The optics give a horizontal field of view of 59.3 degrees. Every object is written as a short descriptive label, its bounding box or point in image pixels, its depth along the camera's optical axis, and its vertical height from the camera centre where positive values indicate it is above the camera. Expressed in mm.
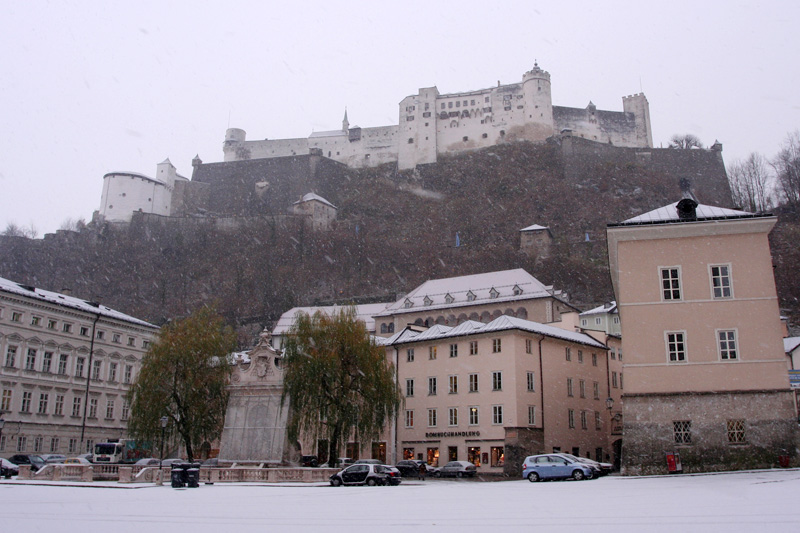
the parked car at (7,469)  32531 -1297
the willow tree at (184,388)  35969 +2708
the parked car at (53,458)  39844 -991
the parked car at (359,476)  27844 -1268
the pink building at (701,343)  26094 +3939
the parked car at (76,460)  37469 -1023
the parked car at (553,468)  26922 -877
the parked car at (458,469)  37188 -1294
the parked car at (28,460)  38747 -1103
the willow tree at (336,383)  34031 +2873
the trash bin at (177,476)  25234 -1202
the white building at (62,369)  46094 +4966
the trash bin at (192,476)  25797 -1222
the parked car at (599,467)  28862 -936
